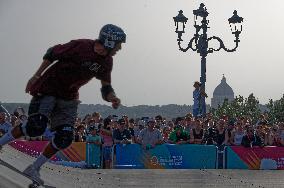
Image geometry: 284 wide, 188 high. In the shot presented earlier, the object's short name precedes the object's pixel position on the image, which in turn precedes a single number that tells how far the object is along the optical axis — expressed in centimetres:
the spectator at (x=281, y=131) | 1622
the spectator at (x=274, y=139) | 1631
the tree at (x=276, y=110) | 5843
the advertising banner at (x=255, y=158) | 1558
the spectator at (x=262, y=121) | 1674
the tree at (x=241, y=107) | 7250
